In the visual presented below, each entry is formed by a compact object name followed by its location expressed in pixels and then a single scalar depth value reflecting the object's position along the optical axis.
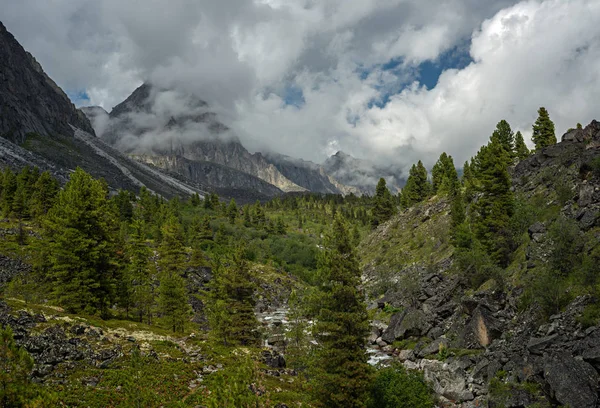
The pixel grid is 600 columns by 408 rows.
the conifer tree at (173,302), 44.31
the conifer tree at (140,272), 44.66
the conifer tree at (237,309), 40.09
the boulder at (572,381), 18.11
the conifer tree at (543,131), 83.81
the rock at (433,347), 34.41
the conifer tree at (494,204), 44.12
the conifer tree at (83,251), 31.08
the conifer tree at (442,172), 104.03
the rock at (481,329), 30.11
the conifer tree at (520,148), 93.38
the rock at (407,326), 41.50
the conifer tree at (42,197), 82.38
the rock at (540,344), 23.09
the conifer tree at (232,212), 159.38
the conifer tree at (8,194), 81.25
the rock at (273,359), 34.36
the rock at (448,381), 25.88
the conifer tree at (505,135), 92.69
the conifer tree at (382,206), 123.53
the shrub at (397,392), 23.25
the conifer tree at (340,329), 23.12
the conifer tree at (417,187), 114.00
